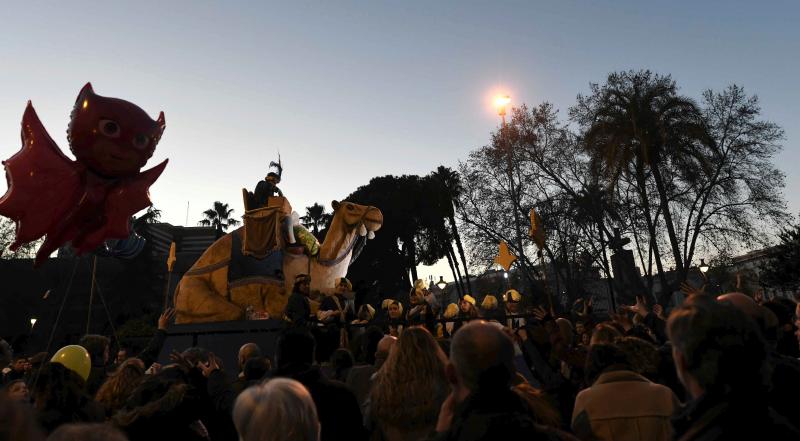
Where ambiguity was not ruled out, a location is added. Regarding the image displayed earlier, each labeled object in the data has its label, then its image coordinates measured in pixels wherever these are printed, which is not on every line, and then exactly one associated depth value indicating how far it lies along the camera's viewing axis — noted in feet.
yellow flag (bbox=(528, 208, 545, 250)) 35.45
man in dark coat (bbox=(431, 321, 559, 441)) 6.50
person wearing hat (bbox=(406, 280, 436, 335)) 30.86
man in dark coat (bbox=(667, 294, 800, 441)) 5.47
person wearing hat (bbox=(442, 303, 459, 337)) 41.21
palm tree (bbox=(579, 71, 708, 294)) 78.69
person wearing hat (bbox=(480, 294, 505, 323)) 43.15
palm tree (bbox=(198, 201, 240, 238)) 214.69
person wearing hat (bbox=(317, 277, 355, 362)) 21.17
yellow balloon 16.15
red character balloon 18.97
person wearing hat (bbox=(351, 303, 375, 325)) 37.99
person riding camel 46.44
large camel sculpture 43.01
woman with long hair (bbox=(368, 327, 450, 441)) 9.72
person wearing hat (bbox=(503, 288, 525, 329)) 36.16
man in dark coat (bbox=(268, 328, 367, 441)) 10.62
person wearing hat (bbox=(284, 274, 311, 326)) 27.86
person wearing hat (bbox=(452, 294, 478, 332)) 34.53
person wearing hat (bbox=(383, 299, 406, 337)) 29.86
